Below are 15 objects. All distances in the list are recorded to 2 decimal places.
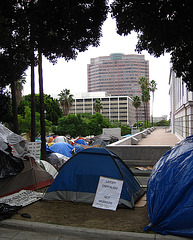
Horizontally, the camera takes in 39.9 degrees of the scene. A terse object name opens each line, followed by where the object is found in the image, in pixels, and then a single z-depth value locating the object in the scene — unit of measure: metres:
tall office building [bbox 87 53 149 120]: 179.75
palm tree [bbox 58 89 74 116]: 67.25
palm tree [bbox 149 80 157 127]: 82.56
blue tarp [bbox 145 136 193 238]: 4.92
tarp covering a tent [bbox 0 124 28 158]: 8.88
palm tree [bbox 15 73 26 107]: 46.81
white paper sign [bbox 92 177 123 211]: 6.58
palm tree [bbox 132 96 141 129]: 85.50
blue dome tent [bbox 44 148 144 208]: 6.96
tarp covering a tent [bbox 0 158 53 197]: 7.95
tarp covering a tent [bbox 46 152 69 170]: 14.68
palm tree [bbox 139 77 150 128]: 78.44
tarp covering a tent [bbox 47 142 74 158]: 20.39
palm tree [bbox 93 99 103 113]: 80.14
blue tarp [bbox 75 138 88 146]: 32.74
